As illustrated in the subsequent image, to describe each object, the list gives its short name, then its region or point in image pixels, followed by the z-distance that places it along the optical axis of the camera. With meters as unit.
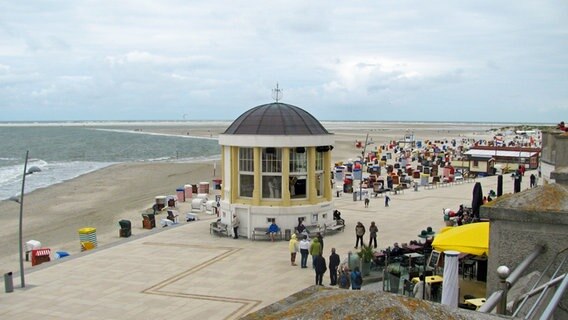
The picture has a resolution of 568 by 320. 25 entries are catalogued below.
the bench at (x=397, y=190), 35.08
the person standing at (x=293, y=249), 17.14
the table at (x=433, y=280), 11.83
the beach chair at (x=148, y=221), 27.42
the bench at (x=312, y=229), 20.93
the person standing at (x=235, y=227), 21.27
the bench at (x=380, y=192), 34.07
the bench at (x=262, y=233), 20.77
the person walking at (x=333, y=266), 14.81
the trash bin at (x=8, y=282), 14.77
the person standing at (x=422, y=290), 10.70
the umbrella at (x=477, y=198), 18.56
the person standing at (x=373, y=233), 18.52
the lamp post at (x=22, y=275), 15.01
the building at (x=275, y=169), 21.02
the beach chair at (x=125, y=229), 24.58
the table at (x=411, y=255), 14.31
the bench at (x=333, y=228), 21.58
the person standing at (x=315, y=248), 16.14
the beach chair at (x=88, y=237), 21.45
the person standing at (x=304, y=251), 16.78
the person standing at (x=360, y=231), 18.61
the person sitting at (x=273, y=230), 20.44
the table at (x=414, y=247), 16.00
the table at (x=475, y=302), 9.63
